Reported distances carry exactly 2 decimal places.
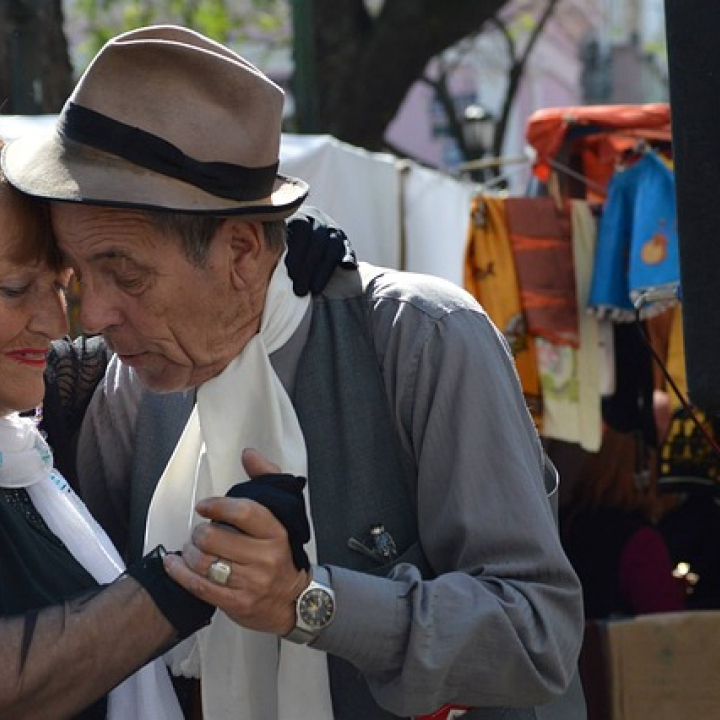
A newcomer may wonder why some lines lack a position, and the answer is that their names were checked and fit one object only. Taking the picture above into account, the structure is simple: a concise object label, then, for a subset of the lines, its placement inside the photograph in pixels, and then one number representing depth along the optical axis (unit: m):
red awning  5.44
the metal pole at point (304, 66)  6.95
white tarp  4.95
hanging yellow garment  5.44
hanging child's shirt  5.25
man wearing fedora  2.15
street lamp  16.64
